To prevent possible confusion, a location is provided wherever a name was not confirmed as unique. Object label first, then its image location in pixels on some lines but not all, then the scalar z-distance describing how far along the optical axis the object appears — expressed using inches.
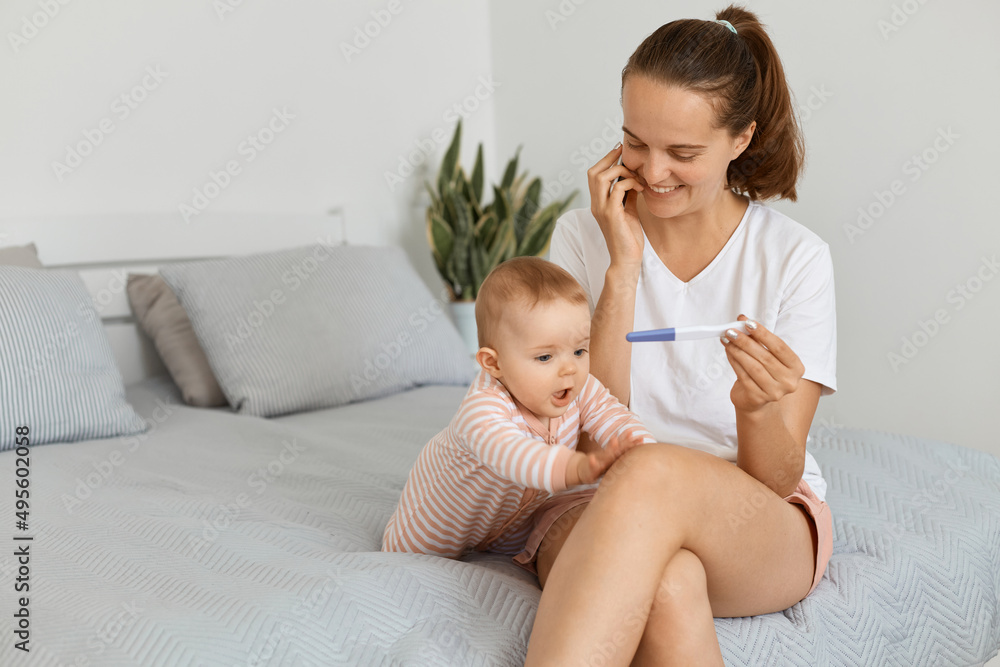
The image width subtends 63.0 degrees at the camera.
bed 38.0
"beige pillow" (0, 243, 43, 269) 80.2
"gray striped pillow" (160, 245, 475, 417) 85.7
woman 36.9
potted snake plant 115.5
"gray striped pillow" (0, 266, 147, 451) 69.6
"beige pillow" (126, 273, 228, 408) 88.2
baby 42.8
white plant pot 119.7
